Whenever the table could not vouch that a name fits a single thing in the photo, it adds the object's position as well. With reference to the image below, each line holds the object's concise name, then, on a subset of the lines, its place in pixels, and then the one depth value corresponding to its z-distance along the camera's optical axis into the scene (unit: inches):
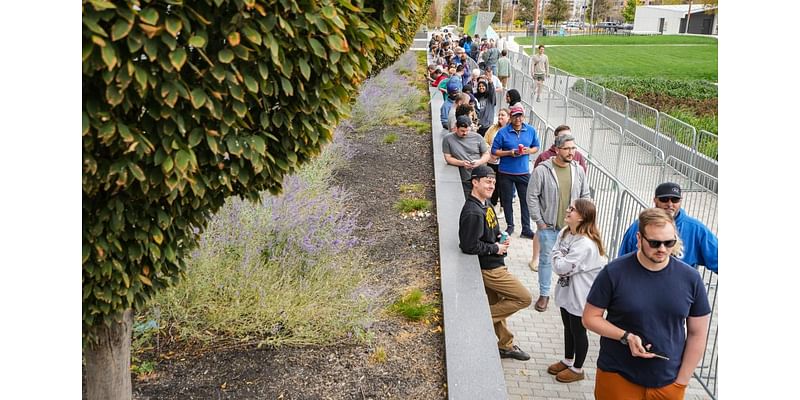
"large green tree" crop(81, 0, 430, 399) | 89.3
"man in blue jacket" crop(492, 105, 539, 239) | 316.8
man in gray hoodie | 256.4
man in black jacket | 219.0
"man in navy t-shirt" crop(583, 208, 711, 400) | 145.1
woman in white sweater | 199.6
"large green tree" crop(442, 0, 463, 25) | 3641.7
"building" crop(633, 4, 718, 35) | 3050.7
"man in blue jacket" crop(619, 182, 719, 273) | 190.5
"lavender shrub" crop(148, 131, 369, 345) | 188.7
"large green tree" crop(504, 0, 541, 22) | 3344.0
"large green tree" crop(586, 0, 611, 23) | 3543.3
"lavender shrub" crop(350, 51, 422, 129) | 536.1
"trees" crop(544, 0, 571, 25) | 3154.5
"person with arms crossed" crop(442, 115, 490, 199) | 319.6
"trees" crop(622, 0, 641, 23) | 3678.6
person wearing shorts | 787.4
